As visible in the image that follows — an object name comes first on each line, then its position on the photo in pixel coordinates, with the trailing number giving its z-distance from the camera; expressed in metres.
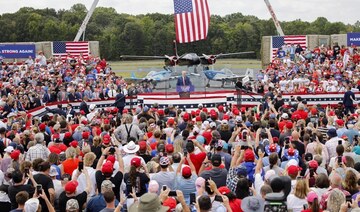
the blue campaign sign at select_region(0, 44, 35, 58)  37.44
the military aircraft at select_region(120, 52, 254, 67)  41.00
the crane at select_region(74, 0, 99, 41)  43.26
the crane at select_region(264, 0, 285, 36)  44.16
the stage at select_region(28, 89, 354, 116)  24.30
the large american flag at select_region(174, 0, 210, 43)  29.41
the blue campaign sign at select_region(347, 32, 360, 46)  38.14
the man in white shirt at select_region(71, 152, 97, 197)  9.13
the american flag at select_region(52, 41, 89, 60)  40.03
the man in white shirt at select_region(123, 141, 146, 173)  10.34
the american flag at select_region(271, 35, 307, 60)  40.69
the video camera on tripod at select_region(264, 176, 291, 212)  6.98
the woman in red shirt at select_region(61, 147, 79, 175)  10.09
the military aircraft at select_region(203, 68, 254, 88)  41.42
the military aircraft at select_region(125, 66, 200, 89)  39.19
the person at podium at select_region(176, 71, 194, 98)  25.02
